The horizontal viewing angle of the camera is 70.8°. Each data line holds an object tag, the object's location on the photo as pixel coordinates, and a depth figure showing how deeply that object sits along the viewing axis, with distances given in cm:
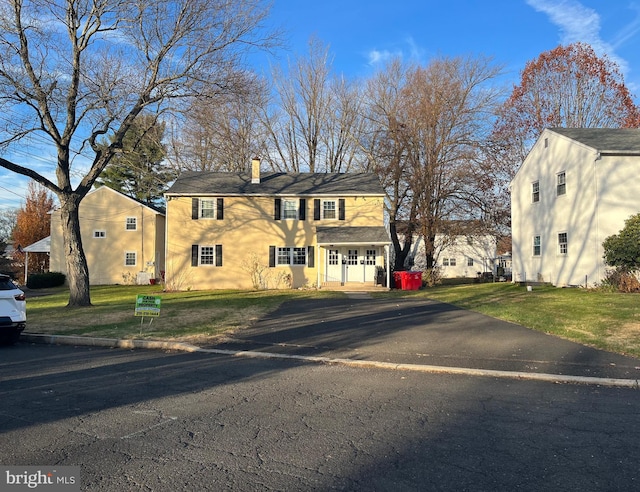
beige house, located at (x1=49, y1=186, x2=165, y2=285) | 3284
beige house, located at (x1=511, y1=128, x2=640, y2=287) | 1964
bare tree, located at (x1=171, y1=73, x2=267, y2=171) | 3475
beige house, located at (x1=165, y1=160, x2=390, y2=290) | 2536
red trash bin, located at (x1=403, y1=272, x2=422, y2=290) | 2442
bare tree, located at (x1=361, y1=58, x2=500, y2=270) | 2969
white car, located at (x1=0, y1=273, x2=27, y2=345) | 912
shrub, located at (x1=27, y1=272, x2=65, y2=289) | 2975
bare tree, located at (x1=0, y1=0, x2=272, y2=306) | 1500
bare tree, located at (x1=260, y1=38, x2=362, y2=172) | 3740
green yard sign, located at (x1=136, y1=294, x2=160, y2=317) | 1062
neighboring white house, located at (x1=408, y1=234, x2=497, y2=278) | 4269
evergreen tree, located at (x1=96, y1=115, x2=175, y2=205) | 4050
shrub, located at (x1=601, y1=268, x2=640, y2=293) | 1733
